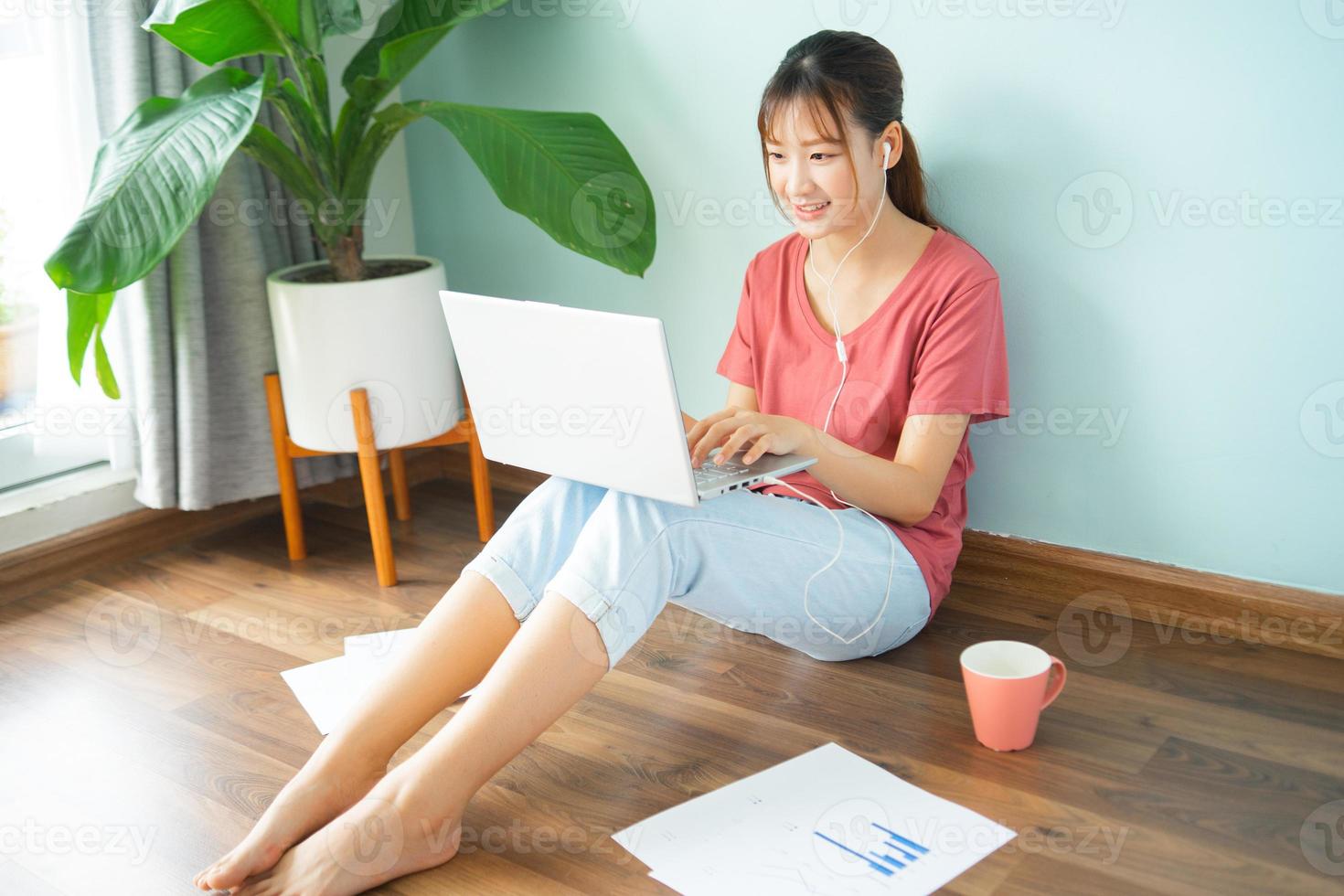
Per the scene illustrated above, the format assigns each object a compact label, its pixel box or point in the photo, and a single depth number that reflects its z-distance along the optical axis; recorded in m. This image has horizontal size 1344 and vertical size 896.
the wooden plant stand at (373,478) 2.12
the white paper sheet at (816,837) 1.26
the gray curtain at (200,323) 2.11
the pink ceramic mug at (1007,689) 1.43
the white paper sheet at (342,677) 1.68
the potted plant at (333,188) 1.78
